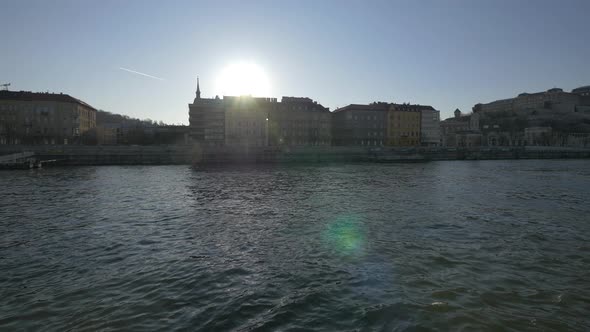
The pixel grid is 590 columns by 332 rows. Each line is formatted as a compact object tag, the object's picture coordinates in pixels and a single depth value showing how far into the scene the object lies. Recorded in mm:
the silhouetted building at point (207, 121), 113625
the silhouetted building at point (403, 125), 125000
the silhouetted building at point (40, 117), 92750
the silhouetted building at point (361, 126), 120812
